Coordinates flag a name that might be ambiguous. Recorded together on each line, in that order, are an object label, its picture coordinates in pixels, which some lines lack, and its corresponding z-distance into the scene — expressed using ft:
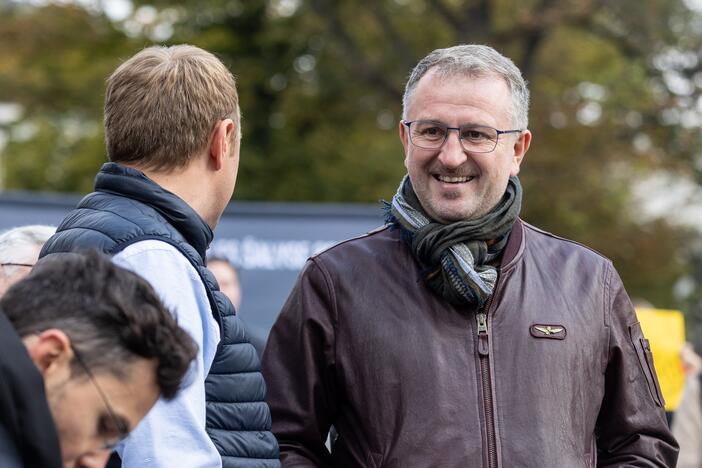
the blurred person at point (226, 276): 41.96
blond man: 16.42
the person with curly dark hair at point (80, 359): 11.93
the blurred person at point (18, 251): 23.73
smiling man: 20.17
